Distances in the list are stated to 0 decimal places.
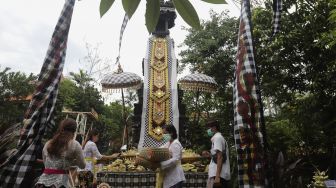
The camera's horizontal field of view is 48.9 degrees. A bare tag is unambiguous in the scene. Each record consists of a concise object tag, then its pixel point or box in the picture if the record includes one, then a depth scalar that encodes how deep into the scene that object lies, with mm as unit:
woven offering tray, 4352
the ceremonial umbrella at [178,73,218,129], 9328
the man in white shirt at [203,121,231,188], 4492
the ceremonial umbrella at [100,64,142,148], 8828
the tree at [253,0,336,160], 8742
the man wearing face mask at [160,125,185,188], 4375
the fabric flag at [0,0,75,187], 1954
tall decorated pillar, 9086
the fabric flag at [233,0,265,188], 1925
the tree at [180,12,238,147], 14961
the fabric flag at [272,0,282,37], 2756
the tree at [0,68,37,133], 15984
